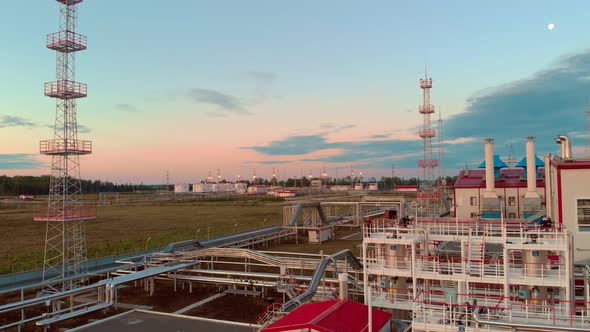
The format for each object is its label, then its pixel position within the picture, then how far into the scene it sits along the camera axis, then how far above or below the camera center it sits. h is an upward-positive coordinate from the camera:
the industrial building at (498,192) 44.78 -1.24
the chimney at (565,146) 33.30 +2.70
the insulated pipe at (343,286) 21.83 -5.28
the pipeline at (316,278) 21.84 -5.61
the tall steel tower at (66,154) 26.30 +2.00
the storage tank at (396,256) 22.78 -3.92
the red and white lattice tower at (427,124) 69.56 +9.53
